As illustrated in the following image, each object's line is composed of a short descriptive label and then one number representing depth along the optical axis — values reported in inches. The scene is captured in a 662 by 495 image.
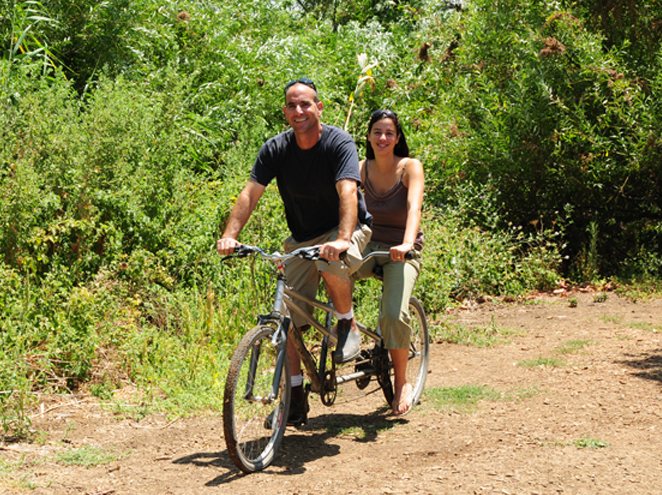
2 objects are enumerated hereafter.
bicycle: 413.1
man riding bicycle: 451.2
